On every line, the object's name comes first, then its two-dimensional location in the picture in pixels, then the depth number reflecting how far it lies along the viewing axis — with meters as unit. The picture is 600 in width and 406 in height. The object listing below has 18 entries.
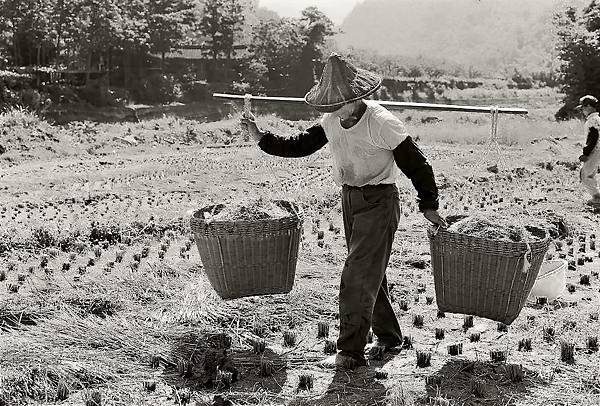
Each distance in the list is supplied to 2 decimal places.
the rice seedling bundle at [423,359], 5.39
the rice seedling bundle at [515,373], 5.11
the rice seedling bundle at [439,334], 6.03
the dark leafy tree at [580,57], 34.91
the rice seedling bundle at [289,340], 5.83
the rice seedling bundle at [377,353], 5.54
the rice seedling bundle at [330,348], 5.68
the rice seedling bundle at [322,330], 6.02
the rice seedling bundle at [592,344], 5.71
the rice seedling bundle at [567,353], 5.50
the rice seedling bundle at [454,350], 5.65
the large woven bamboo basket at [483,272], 5.15
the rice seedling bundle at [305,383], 5.08
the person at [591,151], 11.73
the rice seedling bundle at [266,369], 5.27
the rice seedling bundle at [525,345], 5.71
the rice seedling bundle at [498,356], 5.46
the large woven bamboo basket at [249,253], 5.59
